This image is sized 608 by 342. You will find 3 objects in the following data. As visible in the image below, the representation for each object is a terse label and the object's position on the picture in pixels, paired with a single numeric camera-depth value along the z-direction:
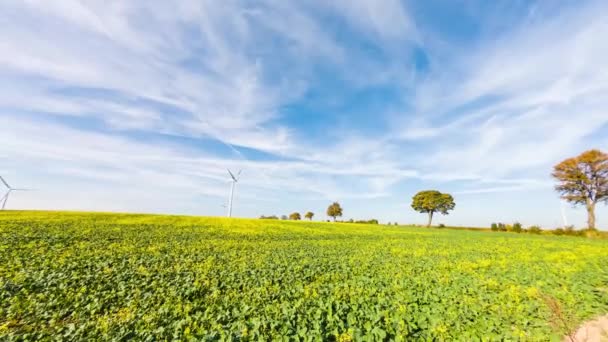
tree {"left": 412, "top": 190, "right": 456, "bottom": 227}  108.75
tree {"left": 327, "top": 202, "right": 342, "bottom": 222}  137.23
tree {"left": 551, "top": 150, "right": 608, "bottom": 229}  63.66
